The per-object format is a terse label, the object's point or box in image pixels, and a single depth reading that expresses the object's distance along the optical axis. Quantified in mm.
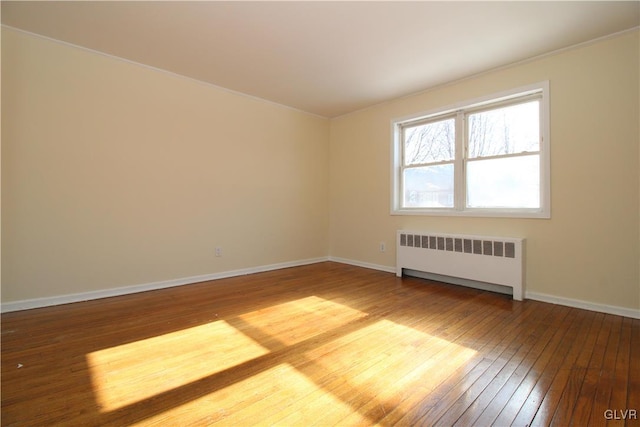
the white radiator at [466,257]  3221
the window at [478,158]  3289
